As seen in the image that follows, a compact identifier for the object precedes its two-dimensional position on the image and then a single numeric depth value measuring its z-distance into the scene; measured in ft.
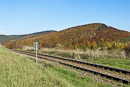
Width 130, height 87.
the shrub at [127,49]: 57.84
